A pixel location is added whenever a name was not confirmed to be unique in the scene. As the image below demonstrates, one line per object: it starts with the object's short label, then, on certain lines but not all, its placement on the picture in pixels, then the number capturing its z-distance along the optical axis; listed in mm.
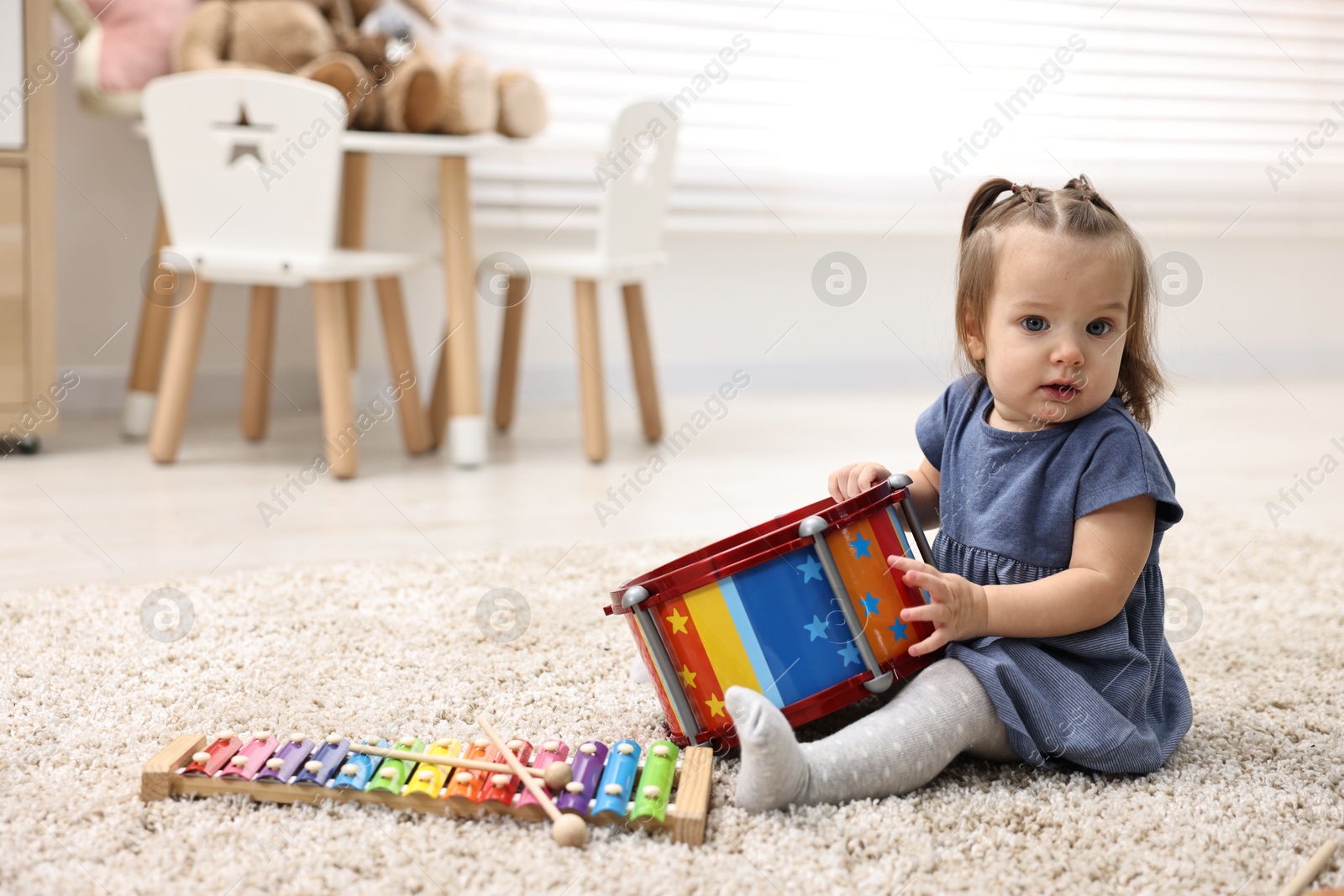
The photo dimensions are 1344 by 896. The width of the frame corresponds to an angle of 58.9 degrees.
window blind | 2650
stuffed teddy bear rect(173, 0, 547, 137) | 1946
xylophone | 758
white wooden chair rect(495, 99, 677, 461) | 1979
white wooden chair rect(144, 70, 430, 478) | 1780
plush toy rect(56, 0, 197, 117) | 2047
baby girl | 845
